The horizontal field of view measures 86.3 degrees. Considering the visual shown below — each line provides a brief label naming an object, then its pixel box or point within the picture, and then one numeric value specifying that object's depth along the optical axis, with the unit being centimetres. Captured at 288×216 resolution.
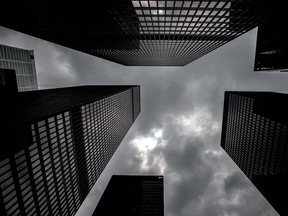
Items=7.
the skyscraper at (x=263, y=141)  6719
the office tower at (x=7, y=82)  4288
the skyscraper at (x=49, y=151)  2762
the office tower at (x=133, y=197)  11019
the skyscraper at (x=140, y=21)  3200
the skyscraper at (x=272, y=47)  7622
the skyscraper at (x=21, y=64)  10566
